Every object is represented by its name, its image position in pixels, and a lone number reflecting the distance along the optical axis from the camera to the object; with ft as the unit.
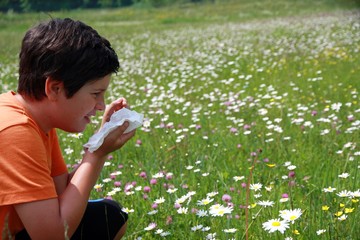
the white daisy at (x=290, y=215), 6.88
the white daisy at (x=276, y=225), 6.57
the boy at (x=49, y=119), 6.00
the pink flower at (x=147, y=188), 9.66
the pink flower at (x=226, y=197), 8.82
